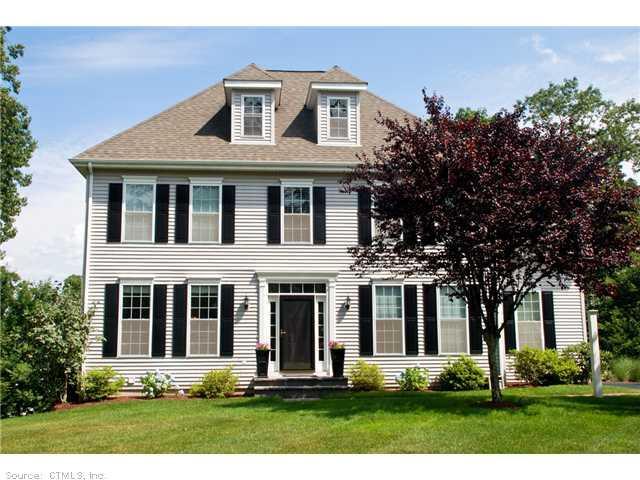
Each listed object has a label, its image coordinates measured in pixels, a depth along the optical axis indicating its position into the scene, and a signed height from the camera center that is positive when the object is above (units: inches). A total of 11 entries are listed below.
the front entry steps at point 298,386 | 562.3 -56.6
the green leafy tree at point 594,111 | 1062.4 +388.7
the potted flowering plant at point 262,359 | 583.1 -31.8
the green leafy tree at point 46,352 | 551.5 -21.1
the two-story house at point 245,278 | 601.6 +50.0
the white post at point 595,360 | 503.2 -30.9
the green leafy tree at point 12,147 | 921.5 +293.8
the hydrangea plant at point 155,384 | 578.2 -54.2
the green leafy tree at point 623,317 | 888.8 +9.1
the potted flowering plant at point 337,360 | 587.3 -33.3
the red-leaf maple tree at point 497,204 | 405.7 +83.6
